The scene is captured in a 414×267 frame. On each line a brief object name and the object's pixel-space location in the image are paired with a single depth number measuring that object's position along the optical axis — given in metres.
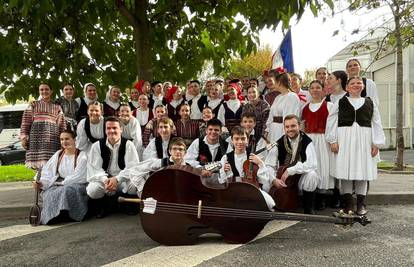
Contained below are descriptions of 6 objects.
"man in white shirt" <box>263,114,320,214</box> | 5.09
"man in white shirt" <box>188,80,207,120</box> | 6.96
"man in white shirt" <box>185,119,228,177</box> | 5.67
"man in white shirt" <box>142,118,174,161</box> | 5.78
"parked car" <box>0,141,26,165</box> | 19.67
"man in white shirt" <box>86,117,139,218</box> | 5.39
